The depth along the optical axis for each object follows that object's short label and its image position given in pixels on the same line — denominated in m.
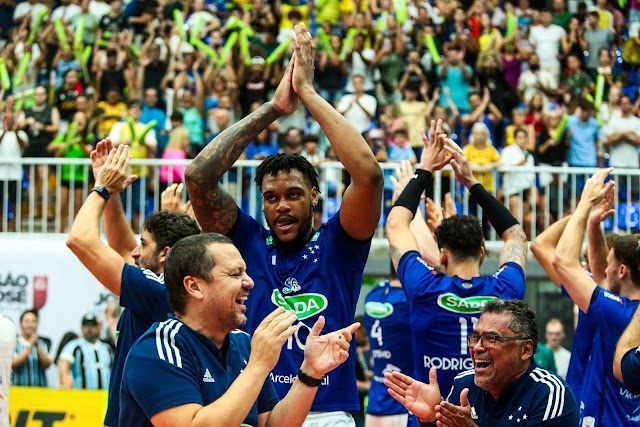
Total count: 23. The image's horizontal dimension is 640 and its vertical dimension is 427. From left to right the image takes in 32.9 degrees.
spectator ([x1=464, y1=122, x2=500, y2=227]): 16.56
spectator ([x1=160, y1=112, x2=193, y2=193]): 16.56
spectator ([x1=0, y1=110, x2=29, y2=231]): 16.67
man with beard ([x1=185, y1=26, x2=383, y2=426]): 6.05
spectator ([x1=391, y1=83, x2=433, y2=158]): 18.30
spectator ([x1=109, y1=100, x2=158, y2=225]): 16.80
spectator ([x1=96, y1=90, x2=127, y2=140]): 17.97
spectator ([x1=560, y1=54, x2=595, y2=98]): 19.94
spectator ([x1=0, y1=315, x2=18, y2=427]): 5.85
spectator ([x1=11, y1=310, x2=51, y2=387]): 15.04
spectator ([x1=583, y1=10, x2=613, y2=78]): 21.31
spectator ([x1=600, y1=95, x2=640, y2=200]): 18.19
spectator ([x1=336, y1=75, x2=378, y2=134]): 18.48
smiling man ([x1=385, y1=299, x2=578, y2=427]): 5.77
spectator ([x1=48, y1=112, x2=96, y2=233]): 16.70
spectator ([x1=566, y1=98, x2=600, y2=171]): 18.20
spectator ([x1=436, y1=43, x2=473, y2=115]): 19.39
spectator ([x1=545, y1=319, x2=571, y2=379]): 15.04
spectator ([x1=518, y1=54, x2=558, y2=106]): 19.95
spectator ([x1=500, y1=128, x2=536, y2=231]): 16.64
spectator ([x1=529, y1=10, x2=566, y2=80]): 20.89
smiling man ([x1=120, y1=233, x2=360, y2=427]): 4.55
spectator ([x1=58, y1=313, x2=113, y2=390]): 14.55
